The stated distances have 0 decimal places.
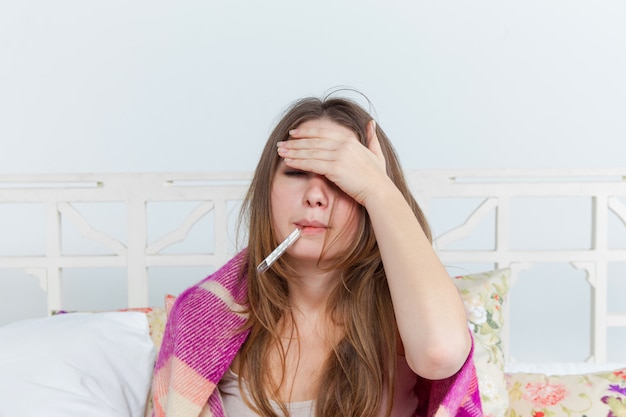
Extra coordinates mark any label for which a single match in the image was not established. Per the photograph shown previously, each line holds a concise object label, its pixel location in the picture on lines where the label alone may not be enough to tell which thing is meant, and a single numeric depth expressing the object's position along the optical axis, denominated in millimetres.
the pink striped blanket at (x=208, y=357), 1191
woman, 1083
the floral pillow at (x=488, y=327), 1448
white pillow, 1312
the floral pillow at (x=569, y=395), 1466
